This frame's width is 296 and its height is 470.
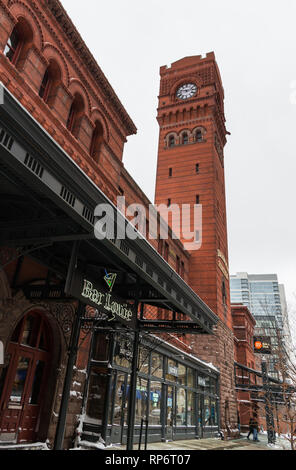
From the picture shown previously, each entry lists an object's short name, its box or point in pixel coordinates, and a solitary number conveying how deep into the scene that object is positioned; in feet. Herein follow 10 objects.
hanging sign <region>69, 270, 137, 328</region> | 20.11
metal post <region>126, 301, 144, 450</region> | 25.83
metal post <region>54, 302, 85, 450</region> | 22.46
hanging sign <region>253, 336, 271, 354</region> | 60.86
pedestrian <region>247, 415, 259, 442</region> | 84.53
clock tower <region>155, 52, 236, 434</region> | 90.48
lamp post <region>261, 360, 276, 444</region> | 68.04
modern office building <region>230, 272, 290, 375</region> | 624.34
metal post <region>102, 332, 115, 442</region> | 37.37
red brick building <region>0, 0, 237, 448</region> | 16.75
